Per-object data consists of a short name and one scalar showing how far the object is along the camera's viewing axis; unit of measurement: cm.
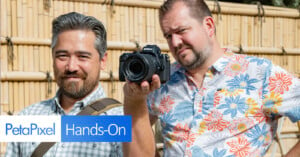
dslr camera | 229
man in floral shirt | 265
